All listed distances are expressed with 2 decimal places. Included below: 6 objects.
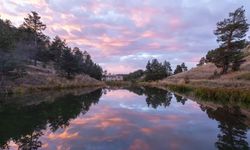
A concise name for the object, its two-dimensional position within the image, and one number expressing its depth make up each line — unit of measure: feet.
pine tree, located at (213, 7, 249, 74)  71.08
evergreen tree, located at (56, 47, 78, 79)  107.24
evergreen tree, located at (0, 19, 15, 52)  62.81
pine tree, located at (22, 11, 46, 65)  117.96
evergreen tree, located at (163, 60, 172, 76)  241.98
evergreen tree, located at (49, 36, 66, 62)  128.62
